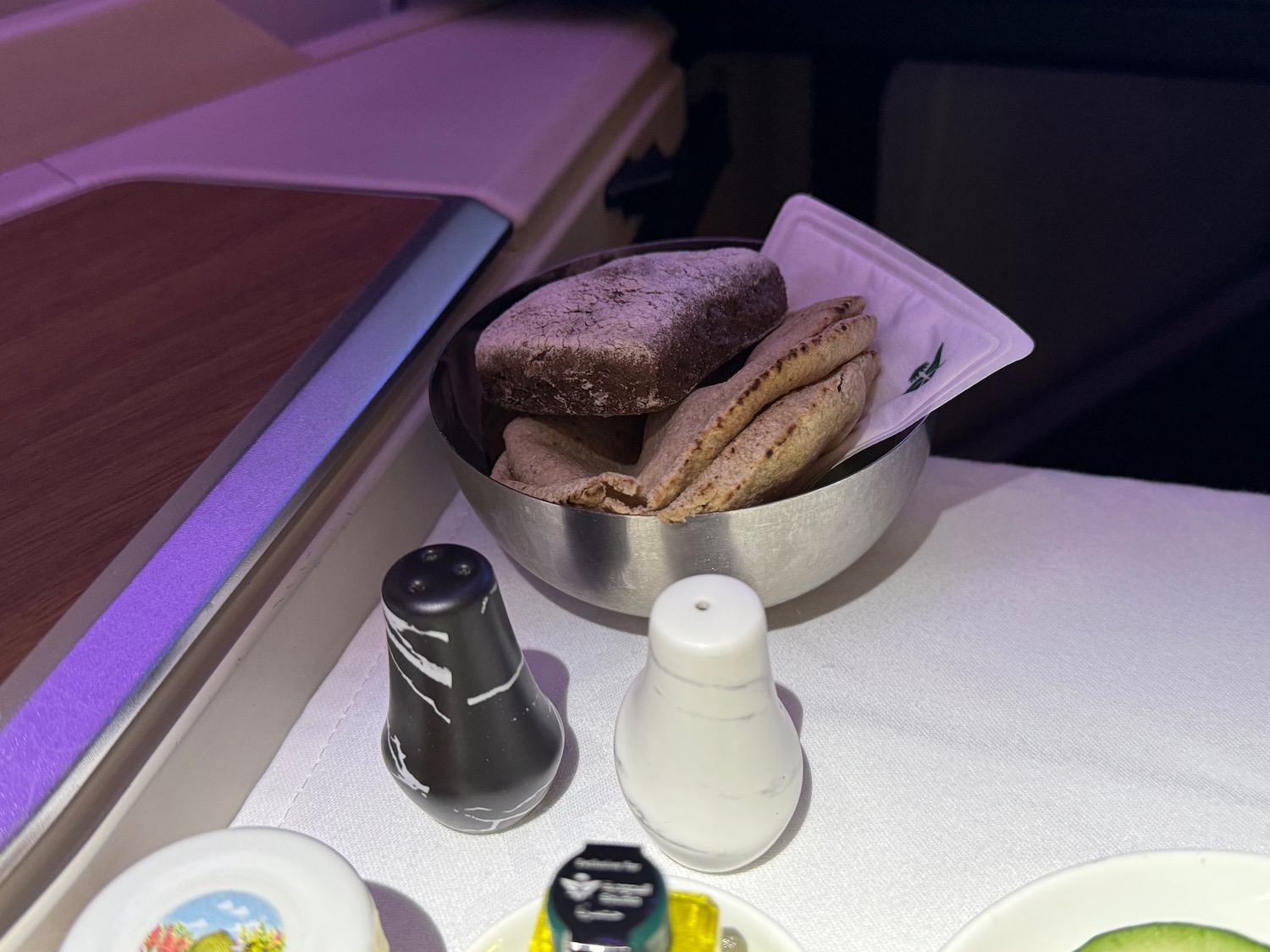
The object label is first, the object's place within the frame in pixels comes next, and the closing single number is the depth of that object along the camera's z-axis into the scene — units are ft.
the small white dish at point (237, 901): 1.08
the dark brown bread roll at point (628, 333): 1.70
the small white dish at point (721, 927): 1.14
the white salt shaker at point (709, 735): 1.18
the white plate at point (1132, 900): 1.20
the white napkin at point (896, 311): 1.64
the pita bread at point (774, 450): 1.49
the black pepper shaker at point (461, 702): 1.25
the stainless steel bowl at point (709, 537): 1.50
